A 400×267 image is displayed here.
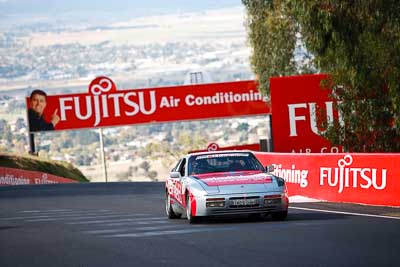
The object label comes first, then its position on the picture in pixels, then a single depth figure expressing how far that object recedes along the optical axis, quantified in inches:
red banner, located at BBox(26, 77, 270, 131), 2625.5
